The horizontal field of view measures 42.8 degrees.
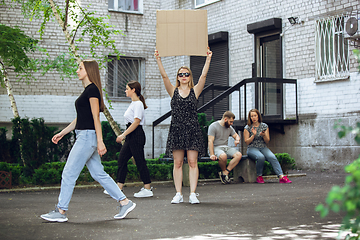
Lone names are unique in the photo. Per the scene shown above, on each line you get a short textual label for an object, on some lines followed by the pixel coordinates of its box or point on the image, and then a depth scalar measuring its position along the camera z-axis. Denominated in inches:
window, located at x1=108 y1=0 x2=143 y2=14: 685.3
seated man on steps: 365.7
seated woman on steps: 373.1
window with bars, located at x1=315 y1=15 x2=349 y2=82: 458.6
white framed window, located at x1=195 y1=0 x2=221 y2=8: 655.3
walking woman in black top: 196.5
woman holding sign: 253.1
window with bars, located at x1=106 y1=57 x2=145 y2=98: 678.5
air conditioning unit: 422.6
